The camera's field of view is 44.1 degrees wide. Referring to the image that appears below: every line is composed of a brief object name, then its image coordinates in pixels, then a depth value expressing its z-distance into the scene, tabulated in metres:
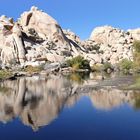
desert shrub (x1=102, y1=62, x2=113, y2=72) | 71.88
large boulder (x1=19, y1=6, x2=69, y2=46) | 95.14
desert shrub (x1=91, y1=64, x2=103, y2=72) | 71.32
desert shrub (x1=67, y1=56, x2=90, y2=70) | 68.61
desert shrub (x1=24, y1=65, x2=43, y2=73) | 63.30
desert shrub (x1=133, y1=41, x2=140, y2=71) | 40.94
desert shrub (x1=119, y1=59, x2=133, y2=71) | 63.35
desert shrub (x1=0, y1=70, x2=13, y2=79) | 47.77
